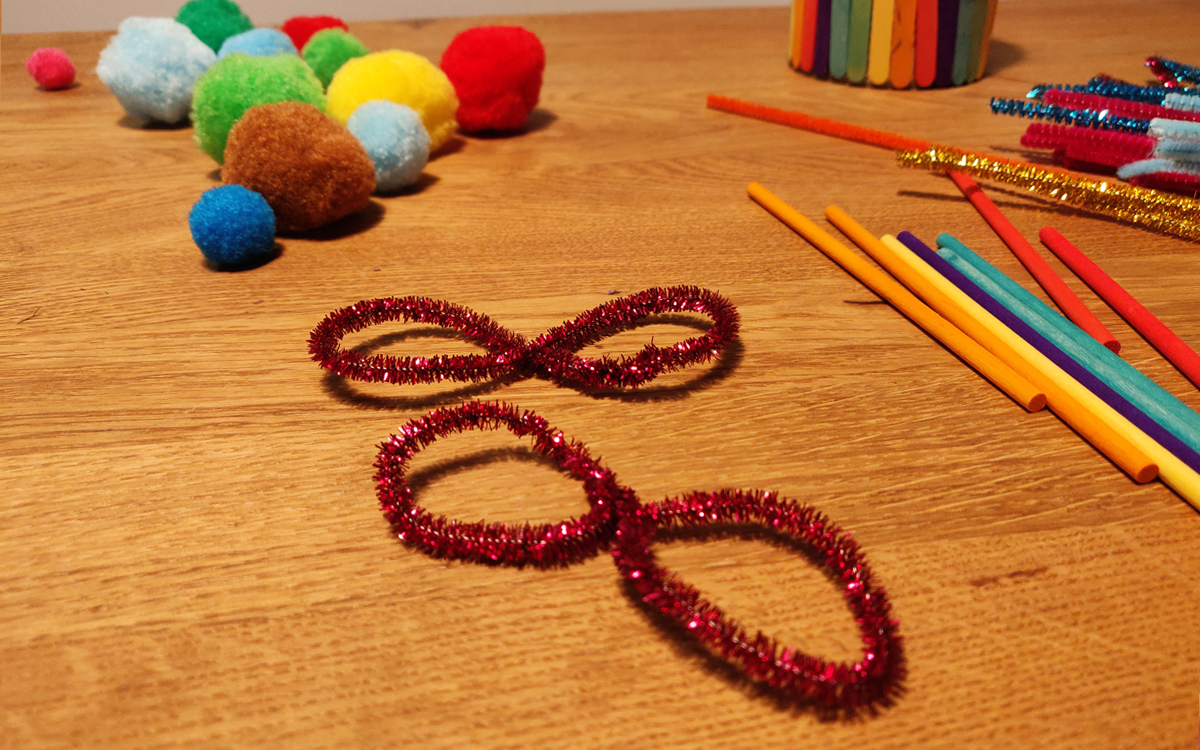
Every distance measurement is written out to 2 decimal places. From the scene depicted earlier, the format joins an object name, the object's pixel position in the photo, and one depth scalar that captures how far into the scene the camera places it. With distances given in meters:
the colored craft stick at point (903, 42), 0.80
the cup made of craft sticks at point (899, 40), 0.81
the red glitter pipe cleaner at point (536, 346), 0.40
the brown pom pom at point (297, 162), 0.54
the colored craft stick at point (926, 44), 0.80
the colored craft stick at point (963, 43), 0.81
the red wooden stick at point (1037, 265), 0.45
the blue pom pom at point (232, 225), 0.51
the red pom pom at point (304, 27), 0.85
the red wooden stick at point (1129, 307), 0.42
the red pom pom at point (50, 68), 0.86
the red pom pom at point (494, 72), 0.72
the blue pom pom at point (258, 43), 0.74
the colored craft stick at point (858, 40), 0.82
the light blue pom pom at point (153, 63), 0.72
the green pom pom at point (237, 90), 0.60
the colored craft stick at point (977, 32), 0.82
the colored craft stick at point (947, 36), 0.81
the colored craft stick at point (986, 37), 0.84
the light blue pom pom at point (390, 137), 0.61
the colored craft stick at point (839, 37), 0.84
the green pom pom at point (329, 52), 0.75
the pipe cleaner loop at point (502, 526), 0.32
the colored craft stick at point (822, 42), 0.86
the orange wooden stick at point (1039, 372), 0.36
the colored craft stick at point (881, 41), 0.81
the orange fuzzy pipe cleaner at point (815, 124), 0.70
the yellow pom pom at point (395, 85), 0.65
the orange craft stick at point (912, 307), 0.40
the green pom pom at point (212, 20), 0.79
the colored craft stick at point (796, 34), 0.89
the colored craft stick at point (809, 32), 0.87
